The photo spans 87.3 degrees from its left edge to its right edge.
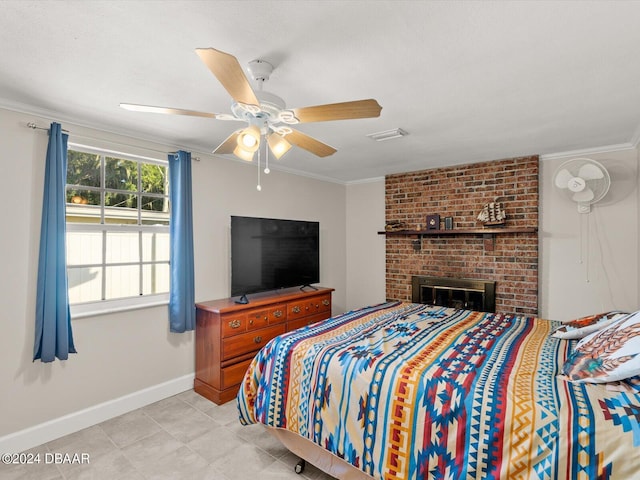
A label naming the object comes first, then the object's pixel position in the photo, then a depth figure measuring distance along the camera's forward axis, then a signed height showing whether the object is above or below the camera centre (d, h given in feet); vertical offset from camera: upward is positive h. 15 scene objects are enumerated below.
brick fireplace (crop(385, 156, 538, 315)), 12.40 +0.23
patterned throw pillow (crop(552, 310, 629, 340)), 7.18 -1.92
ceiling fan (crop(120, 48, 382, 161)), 4.35 +2.08
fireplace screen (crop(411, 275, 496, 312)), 13.10 -2.19
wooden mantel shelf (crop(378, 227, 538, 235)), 12.10 +0.34
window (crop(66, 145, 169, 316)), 8.94 +0.32
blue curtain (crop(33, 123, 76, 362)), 7.70 -0.63
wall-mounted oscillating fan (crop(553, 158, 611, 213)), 10.34 +1.90
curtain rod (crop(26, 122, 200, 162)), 7.75 +2.70
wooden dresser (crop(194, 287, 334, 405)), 9.96 -3.03
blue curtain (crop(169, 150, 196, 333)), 10.11 -0.15
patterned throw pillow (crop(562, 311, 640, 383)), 4.86 -1.83
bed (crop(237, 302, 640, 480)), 4.36 -2.54
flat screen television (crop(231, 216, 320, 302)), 11.33 -0.52
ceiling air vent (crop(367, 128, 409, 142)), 9.37 +3.04
